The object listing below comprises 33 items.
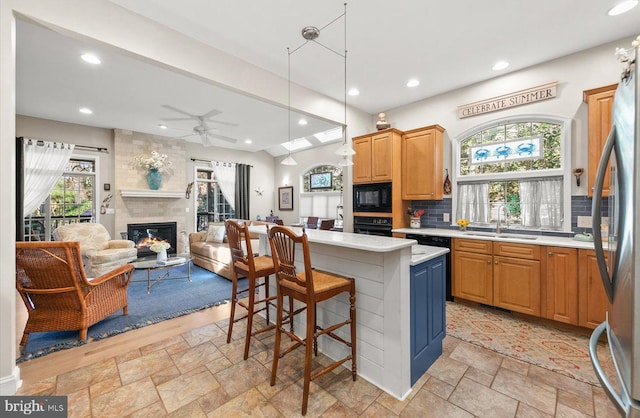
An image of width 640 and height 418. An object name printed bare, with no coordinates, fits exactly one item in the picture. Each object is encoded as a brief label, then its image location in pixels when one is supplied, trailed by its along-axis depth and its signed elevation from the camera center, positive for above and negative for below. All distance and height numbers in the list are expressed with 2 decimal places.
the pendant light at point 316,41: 2.64 +1.79
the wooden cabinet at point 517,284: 2.88 -0.85
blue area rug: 2.55 -1.24
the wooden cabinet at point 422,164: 3.96 +0.68
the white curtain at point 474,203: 3.80 +0.08
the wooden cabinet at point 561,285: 2.65 -0.79
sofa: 4.68 -0.76
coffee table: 3.98 -0.86
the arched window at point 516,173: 3.23 +0.46
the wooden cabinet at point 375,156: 4.12 +0.84
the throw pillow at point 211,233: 5.79 -0.53
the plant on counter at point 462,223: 3.78 -0.21
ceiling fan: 4.62 +1.61
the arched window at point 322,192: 7.34 +0.47
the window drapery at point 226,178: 7.54 +0.87
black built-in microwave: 4.16 +0.18
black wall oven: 4.17 -0.27
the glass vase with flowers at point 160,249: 4.25 -0.63
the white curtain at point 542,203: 3.24 +0.06
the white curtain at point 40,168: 5.01 +0.80
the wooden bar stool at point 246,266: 2.27 -0.52
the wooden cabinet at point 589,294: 2.50 -0.82
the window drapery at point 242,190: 7.91 +0.56
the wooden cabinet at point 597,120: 2.67 +0.90
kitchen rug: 2.19 -1.28
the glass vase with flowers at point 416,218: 4.25 -0.15
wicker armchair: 2.30 -0.73
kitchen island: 1.81 -0.69
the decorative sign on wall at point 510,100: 3.24 +1.42
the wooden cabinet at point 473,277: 3.18 -0.84
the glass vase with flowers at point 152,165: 6.13 +1.01
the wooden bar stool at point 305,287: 1.71 -0.54
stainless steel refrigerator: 0.74 -0.12
